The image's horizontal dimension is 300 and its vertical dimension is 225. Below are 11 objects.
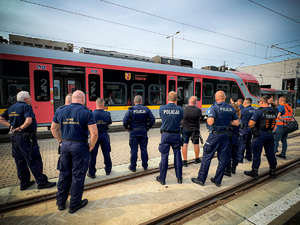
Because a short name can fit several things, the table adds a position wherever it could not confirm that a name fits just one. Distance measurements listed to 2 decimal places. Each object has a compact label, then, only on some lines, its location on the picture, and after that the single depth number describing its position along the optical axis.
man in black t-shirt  4.59
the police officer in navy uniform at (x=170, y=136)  3.58
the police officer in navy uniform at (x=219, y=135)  3.47
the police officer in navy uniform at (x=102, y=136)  3.86
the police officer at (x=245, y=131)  4.96
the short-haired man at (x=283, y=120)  5.39
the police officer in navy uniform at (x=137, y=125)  4.17
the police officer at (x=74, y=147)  2.65
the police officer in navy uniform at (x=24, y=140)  3.21
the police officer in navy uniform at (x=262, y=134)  3.84
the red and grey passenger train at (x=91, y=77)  6.28
